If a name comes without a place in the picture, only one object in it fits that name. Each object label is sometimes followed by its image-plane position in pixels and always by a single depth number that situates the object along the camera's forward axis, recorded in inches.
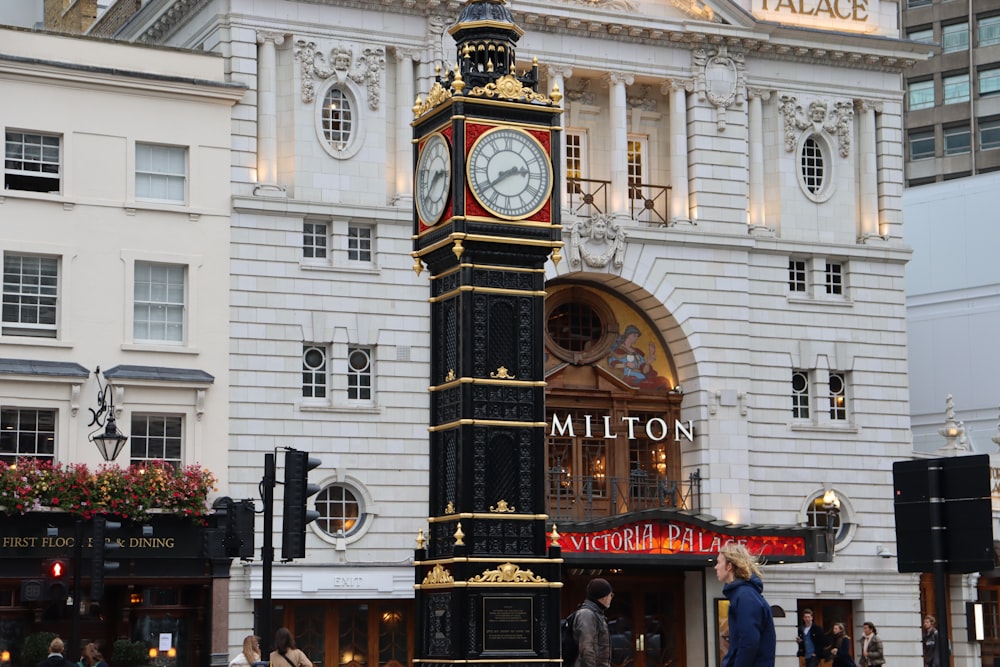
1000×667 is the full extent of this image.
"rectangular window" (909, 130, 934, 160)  3545.8
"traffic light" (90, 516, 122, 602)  1277.1
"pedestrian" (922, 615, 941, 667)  1613.3
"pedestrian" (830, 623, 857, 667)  1430.9
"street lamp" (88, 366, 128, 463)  1327.5
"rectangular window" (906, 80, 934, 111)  3555.6
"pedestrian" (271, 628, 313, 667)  972.6
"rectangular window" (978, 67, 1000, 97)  3469.5
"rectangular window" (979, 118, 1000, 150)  3454.7
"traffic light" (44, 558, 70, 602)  1295.5
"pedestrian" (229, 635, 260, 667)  988.6
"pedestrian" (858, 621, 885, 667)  1540.4
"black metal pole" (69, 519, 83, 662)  1267.2
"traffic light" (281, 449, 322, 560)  896.3
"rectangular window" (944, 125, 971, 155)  3489.2
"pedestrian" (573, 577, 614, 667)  788.6
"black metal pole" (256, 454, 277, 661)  898.1
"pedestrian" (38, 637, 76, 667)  1053.8
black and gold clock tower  914.7
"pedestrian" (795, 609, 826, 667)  1681.8
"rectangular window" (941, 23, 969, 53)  3518.7
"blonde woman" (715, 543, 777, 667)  595.8
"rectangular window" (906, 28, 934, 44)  3545.8
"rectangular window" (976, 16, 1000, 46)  3481.8
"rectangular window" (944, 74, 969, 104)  3503.9
